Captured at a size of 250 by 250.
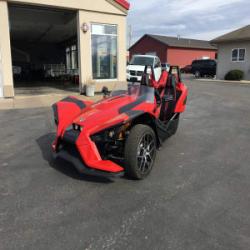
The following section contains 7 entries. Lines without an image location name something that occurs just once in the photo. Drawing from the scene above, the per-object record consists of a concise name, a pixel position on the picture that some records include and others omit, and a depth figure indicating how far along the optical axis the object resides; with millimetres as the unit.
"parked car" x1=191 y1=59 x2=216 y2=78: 26719
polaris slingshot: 3223
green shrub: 21375
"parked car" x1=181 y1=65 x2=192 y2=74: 34494
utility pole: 41781
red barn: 37062
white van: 15536
